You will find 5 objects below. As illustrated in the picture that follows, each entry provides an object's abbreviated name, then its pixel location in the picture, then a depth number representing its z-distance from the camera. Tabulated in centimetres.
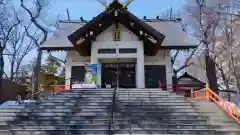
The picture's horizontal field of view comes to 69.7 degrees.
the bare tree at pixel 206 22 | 1541
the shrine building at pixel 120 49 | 1169
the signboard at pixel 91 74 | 1128
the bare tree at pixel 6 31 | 1995
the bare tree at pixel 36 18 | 1998
